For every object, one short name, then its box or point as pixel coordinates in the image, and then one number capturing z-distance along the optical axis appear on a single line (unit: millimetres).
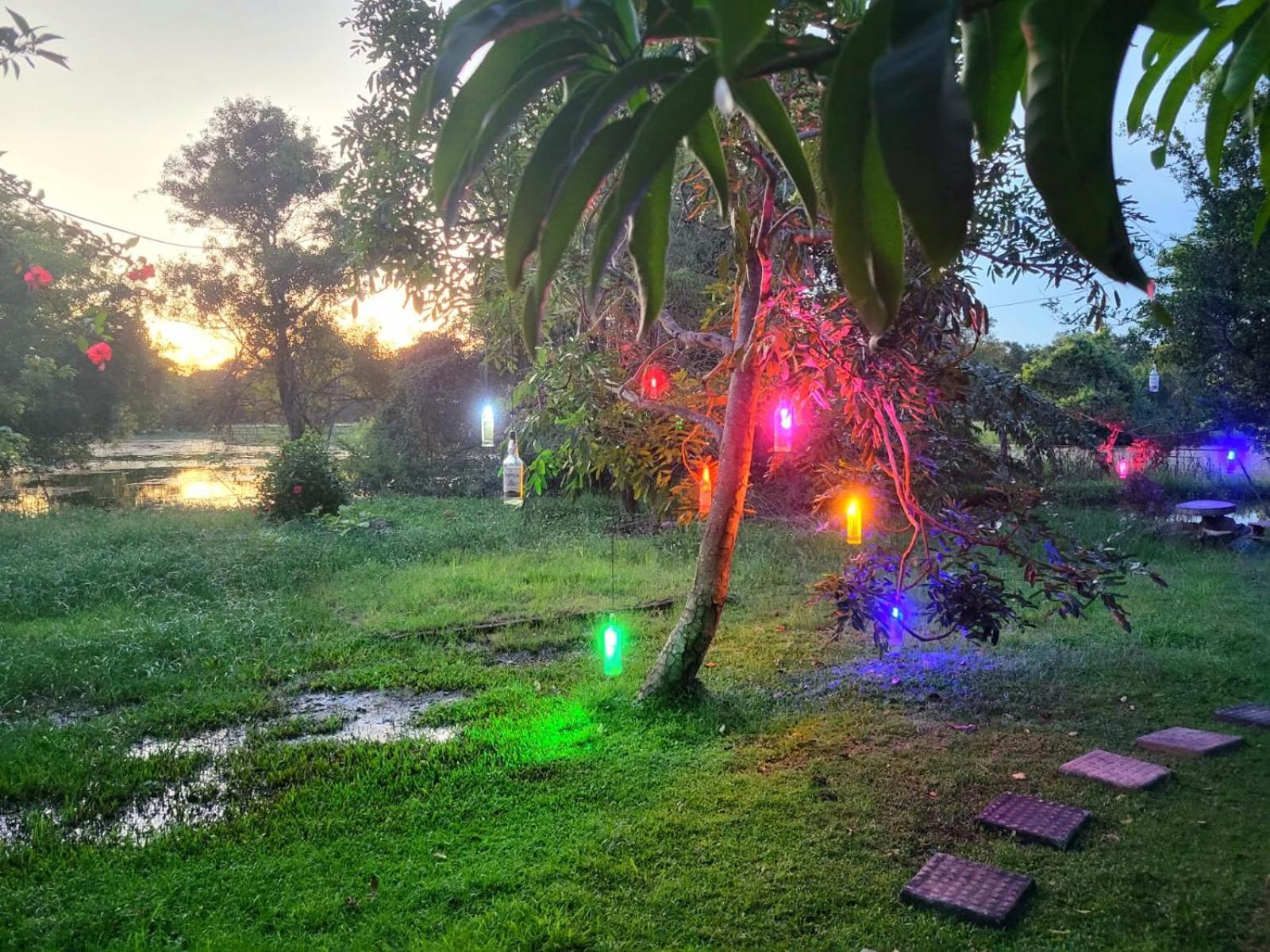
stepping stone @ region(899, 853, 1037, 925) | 2117
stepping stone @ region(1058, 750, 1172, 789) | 2879
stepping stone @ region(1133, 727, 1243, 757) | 3146
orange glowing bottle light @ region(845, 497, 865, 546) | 3475
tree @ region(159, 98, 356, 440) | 12352
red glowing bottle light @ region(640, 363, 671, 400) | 4020
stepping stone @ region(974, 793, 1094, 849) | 2516
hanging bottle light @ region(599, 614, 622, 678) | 4246
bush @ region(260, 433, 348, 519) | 9203
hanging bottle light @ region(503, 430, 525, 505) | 4398
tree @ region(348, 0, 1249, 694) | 401
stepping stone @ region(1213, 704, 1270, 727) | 3439
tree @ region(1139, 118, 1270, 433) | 7480
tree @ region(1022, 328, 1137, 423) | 10867
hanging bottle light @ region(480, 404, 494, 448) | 4832
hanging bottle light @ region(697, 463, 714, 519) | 4098
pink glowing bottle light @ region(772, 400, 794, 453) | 3629
